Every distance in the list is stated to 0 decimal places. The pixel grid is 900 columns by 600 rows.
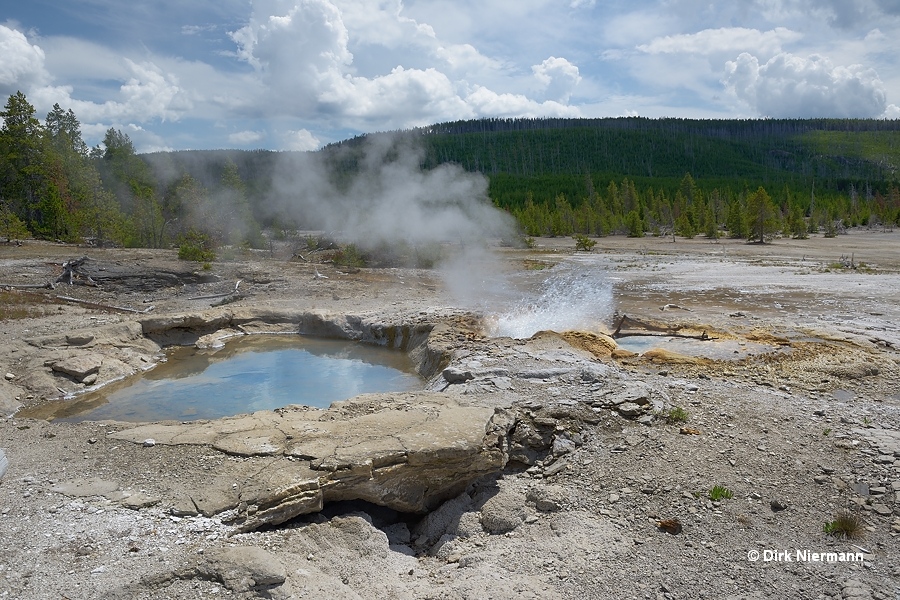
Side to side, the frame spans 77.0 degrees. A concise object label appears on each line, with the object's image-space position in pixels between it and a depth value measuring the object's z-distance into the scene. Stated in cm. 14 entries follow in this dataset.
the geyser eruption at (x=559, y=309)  1199
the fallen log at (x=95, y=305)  1562
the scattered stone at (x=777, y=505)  512
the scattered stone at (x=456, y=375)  823
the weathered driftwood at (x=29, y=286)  1762
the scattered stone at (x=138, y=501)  493
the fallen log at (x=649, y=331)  1076
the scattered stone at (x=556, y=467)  610
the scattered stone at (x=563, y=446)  634
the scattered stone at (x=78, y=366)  1017
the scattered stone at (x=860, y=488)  523
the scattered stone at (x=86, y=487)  518
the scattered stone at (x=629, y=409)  675
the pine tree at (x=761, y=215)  4131
